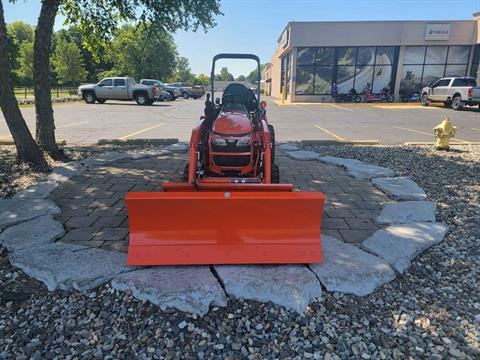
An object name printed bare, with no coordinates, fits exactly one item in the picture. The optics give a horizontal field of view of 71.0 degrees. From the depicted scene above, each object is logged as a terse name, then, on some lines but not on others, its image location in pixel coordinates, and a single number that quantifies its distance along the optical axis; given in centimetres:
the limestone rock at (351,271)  285
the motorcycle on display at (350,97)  2803
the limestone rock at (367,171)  595
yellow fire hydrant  783
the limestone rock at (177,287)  261
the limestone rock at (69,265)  284
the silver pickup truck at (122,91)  2348
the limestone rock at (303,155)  724
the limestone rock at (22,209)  395
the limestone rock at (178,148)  782
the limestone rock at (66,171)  554
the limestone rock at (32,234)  341
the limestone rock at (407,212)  414
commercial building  2684
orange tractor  302
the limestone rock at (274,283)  269
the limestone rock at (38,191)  467
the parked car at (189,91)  3671
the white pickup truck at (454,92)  1952
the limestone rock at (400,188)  493
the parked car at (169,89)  3004
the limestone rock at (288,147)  818
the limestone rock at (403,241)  326
